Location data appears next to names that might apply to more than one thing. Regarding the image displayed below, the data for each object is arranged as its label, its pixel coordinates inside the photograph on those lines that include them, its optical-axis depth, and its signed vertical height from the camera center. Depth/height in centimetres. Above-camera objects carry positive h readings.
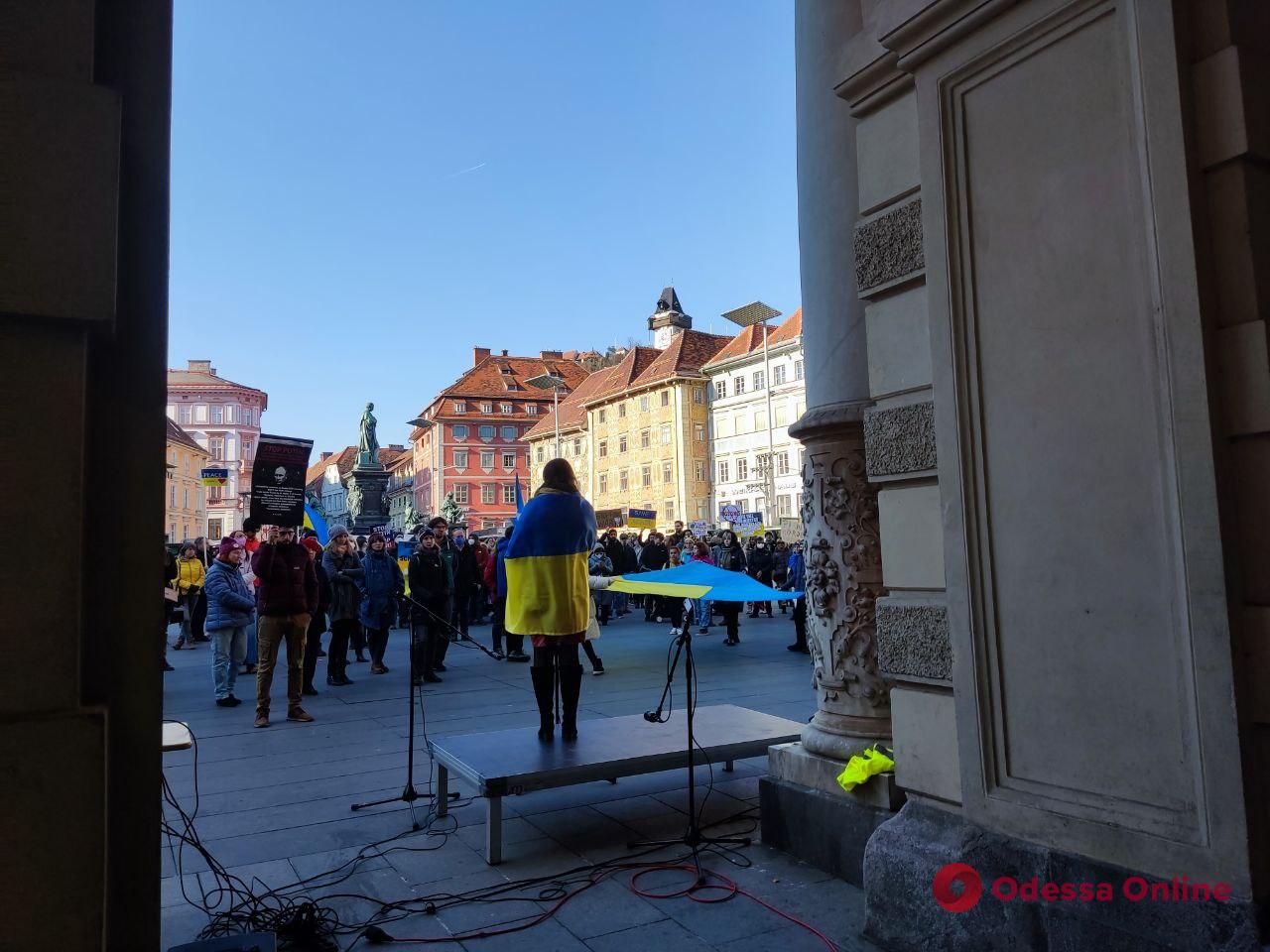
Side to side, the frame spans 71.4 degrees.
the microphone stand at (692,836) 477 -161
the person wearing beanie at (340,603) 1155 -67
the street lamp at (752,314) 3694 +935
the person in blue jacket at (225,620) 1003 -73
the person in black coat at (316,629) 1104 -110
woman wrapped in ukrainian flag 550 -28
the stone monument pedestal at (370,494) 2912 +189
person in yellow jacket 1717 -50
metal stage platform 465 -123
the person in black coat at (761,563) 1944 -60
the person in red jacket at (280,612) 889 -59
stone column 455 +55
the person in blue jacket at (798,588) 1416 -103
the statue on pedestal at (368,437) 3503 +454
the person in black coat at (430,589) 1170 -55
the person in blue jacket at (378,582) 1210 -44
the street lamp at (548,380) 4789 +914
